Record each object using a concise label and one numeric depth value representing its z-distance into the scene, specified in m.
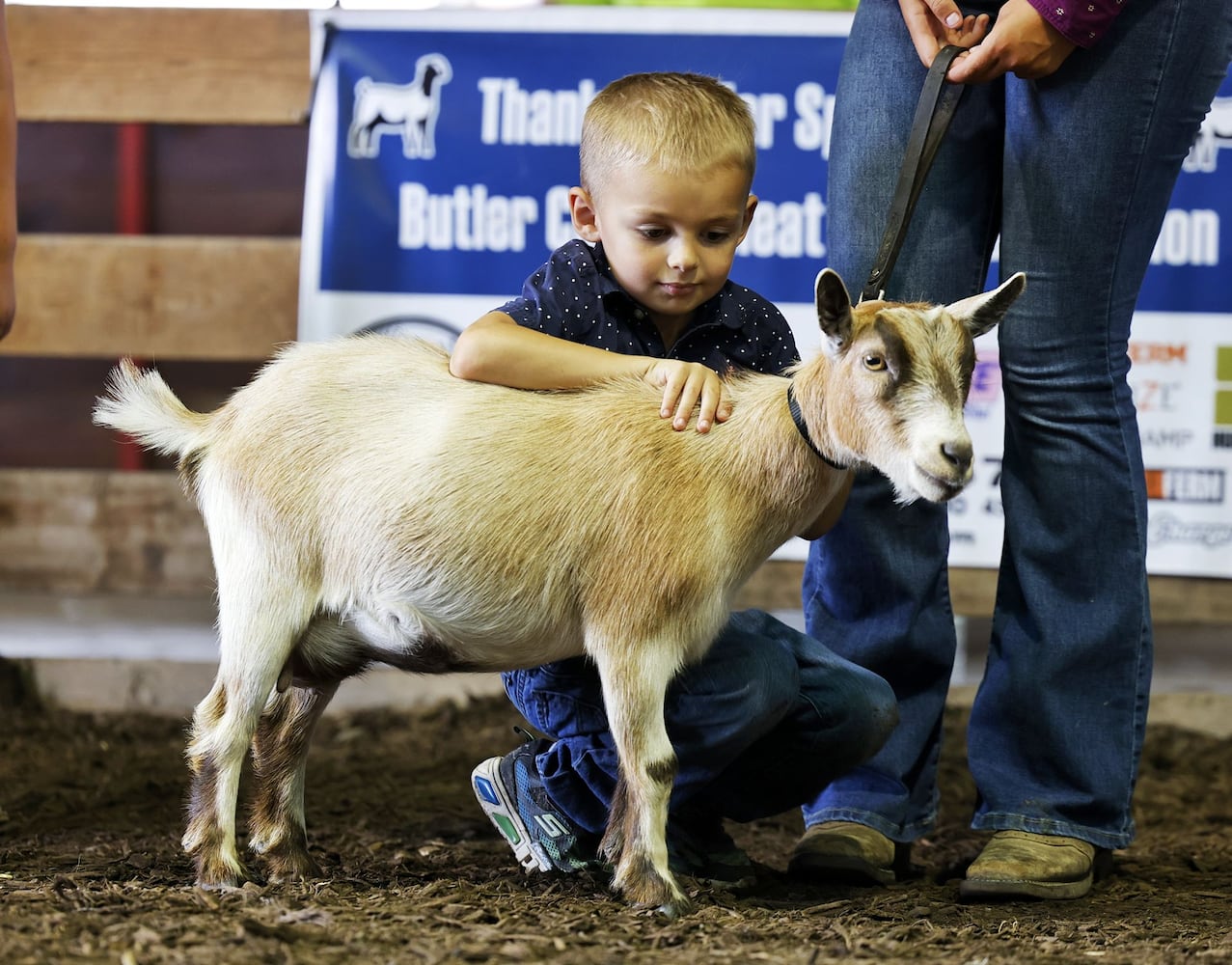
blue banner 8.15
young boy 4.49
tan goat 4.21
